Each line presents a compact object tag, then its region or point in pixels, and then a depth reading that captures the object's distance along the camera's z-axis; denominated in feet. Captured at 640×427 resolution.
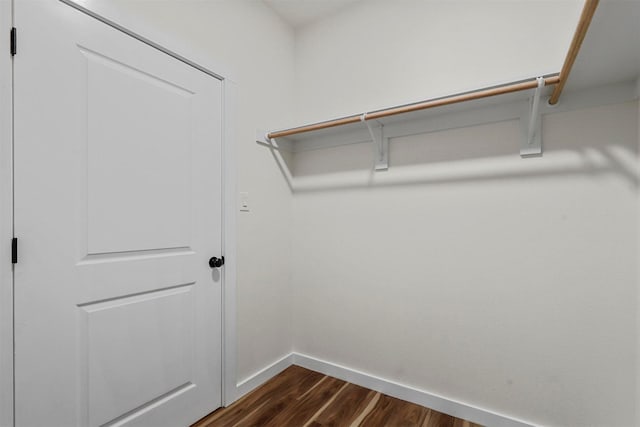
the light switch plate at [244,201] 6.32
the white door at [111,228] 3.72
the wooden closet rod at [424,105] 4.42
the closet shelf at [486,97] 3.65
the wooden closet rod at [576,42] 2.89
